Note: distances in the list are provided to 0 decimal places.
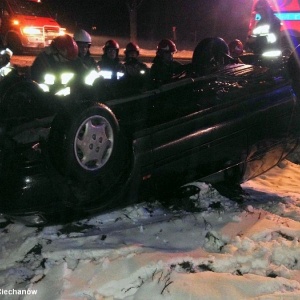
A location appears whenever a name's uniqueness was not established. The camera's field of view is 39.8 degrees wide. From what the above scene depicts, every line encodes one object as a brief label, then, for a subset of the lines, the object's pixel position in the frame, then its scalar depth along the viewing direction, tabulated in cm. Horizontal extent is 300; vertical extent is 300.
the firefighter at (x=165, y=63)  488
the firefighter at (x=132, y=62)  682
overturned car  304
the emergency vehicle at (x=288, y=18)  1336
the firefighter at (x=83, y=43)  708
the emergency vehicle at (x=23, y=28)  1475
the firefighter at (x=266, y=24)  1083
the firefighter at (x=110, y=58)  783
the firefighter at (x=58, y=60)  520
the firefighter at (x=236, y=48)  845
